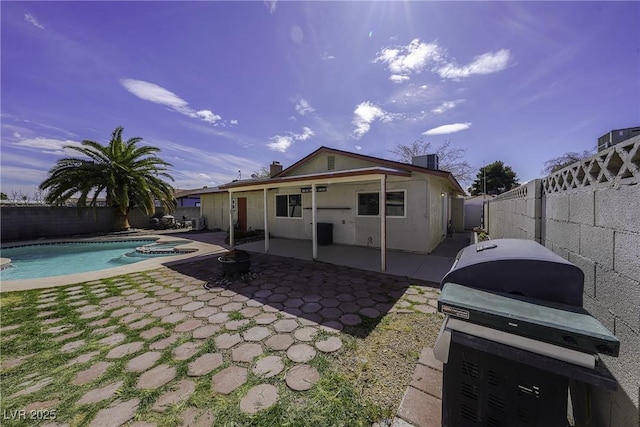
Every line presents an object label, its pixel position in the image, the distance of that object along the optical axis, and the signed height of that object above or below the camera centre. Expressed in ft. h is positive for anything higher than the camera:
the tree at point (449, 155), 75.77 +17.83
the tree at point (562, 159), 65.26 +14.34
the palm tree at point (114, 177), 42.65 +6.70
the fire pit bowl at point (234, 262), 17.12 -3.99
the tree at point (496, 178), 96.23 +12.87
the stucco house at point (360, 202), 23.94 +0.97
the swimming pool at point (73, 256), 24.48 -6.21
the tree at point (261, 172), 106.62 +18.10
